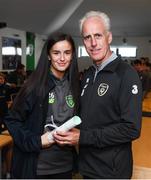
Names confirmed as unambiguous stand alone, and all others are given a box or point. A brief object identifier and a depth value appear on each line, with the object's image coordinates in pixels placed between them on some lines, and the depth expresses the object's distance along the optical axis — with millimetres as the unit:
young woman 1355
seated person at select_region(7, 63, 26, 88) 7363
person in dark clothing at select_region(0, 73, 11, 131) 5325
